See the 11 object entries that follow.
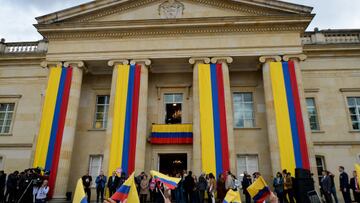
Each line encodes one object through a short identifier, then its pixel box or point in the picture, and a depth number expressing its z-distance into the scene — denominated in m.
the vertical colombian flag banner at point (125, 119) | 16.16
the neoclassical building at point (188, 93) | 16.50
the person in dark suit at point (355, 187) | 12.32
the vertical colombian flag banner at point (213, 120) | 15.78
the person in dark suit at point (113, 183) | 13.84
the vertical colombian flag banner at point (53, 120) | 16.38
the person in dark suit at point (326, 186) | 12.54
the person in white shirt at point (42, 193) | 11.79
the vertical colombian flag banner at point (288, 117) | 15.59
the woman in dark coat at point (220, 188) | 13.05
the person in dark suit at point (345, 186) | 12.66
